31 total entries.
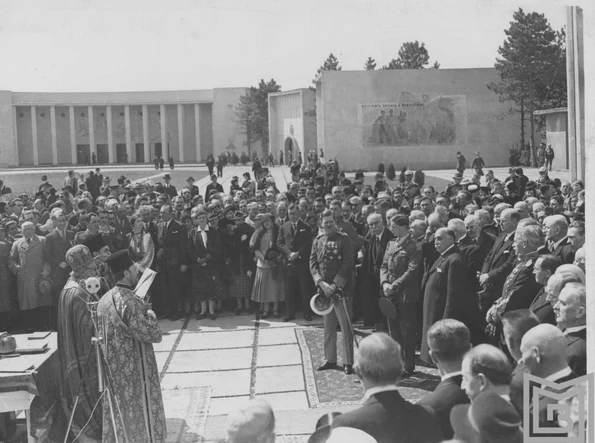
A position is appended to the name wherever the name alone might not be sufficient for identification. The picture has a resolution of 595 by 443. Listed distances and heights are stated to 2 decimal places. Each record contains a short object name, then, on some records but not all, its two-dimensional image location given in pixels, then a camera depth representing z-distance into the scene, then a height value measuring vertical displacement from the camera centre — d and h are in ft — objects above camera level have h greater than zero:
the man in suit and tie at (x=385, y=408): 11.21 -3.54
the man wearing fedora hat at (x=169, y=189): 65.72 -0.64
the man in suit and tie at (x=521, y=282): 21.29 -3.19
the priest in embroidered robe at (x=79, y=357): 20.18 -4.65
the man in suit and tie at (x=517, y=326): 13.69 -2.84
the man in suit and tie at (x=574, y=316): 14.64 -2.95
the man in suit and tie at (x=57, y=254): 34.14 -3.13
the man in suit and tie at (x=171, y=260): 35.99 -3.79
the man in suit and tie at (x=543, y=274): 19.13 -2.74
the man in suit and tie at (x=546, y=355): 12.31 -3.04
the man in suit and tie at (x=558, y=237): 24.39 -2.28
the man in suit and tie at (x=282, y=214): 36.40 -1.74
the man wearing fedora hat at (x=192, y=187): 60.98 -0.55
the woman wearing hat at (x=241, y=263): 36.60 -4.07
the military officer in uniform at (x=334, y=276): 26.40 -3.56
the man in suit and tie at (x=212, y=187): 57.31 -0.52
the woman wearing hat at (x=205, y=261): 35.76 -3.84
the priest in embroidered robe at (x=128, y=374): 19.25 -4.96
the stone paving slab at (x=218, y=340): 30.86 -6.78
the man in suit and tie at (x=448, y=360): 12.03 -3.16
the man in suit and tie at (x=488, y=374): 11.69 -3.16
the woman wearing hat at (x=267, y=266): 35.17 -4.14
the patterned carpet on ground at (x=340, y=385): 23.94 -7.03
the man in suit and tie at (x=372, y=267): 30.12 -3.84
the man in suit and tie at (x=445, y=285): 23.85 -3.63
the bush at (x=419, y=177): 72.23 -0.28
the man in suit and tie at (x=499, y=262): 24.44 -3.05
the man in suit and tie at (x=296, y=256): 34.35 -3.59
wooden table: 18.76 -5.12
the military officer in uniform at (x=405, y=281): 25.46 -3.63
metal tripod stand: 19.22 -5.08
